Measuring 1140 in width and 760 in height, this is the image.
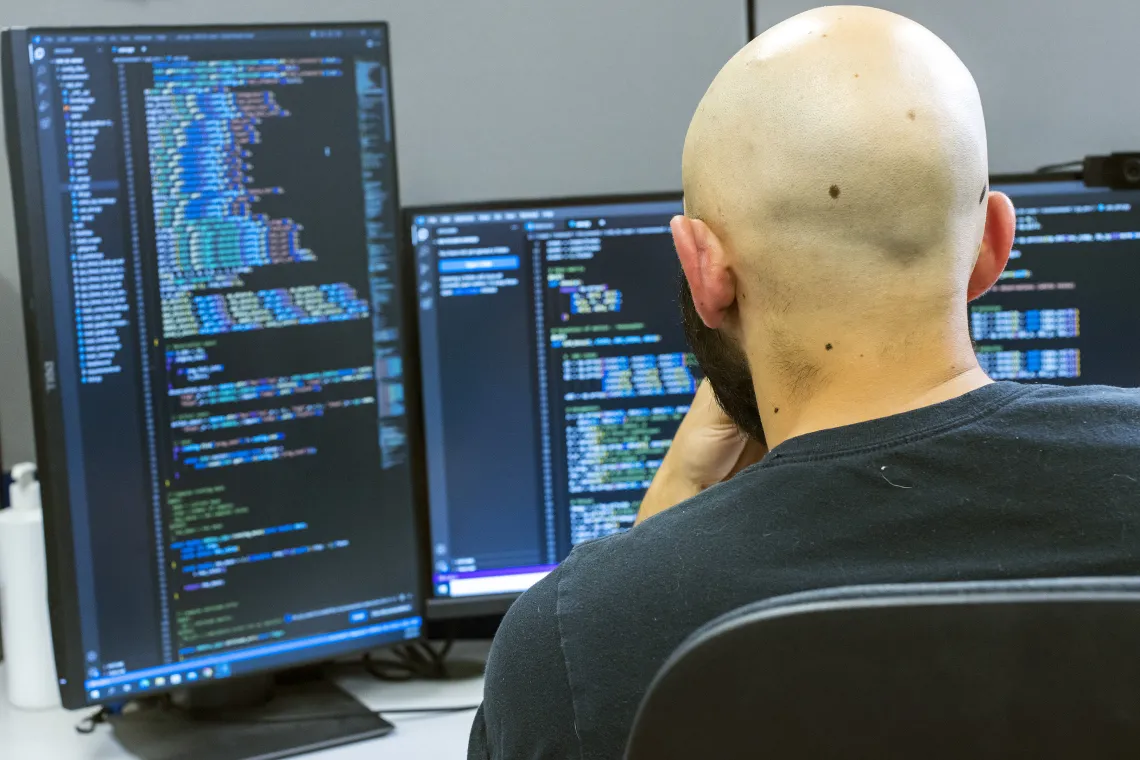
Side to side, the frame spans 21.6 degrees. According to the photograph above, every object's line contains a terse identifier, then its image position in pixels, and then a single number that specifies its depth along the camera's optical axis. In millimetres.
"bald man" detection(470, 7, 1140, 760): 1745
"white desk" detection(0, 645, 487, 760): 2198
